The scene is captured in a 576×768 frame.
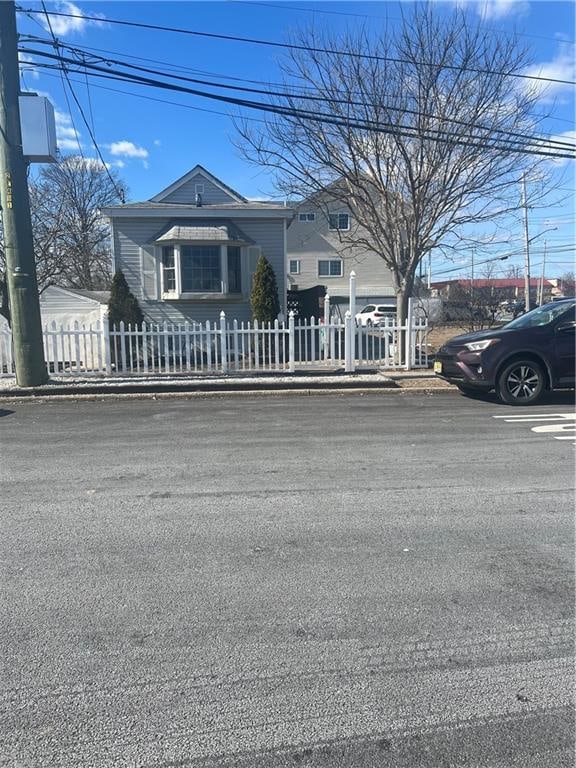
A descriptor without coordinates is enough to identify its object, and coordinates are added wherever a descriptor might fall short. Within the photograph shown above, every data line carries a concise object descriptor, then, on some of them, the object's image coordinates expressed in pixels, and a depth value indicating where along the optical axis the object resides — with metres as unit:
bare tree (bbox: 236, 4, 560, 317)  11.86
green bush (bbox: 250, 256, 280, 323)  17.05
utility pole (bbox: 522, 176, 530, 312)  28.59
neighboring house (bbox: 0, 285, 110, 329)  22.89
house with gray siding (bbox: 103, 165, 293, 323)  17.52
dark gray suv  8.73
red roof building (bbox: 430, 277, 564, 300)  22.30
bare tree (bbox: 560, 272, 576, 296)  61.50
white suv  31.01
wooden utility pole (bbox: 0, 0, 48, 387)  10.19
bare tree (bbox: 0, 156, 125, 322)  22.66
